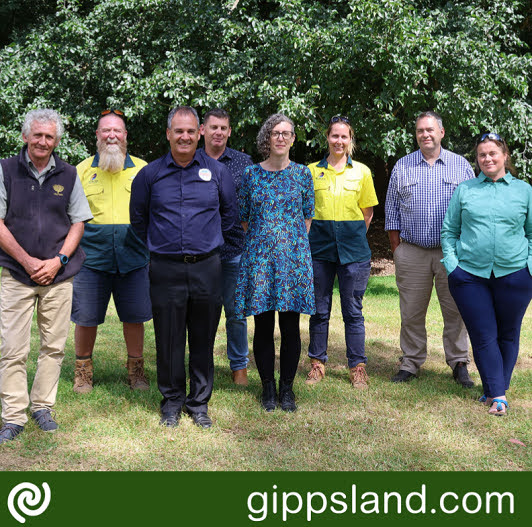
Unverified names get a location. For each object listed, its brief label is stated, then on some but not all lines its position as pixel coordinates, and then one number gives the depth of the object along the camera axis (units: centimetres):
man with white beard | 515
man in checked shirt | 553
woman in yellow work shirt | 543
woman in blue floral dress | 470
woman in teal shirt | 487
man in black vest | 426
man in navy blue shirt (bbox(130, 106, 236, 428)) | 438
